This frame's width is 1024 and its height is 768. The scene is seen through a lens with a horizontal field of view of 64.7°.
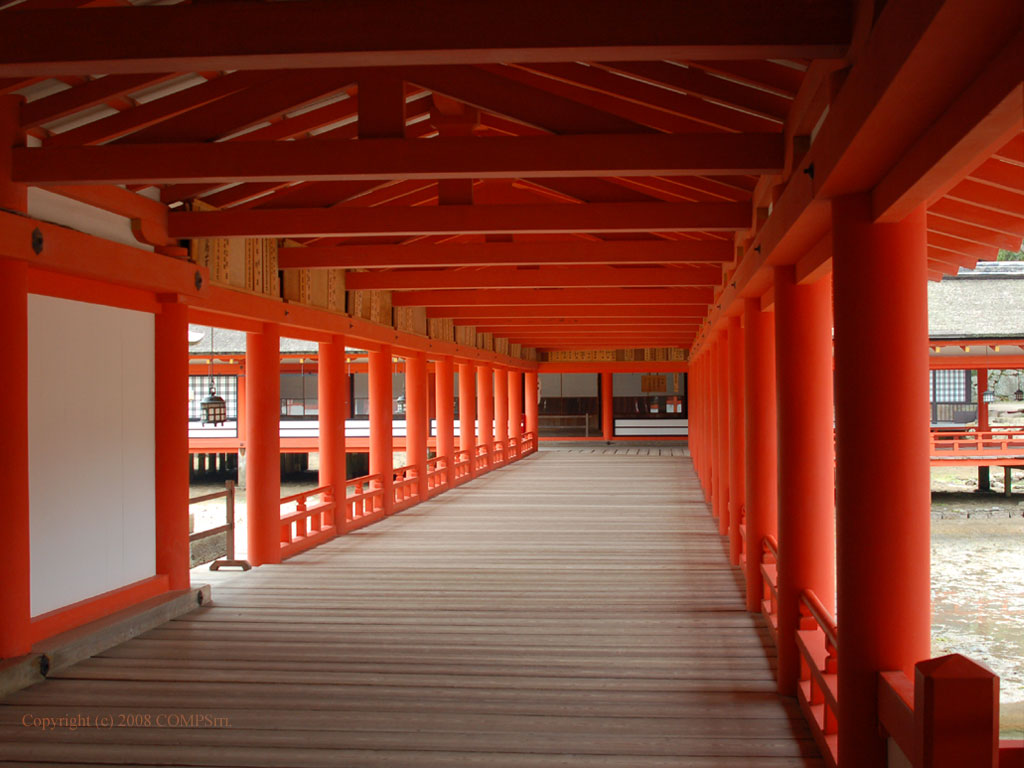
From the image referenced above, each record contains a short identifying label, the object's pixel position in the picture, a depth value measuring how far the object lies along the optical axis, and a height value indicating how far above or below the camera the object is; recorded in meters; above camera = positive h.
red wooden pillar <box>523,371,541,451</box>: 22.11 -0.02
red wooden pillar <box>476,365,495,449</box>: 17.41 -0.11
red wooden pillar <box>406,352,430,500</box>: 12.05 -0.25
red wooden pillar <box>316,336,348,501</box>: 8.89 -0.12
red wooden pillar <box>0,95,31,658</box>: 4.21 -0.12
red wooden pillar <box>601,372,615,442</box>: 23.69 -0.42
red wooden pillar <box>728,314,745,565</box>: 6.74 -0.35
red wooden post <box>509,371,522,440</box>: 20.44 -0.24
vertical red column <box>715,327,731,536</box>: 8.55 -0.52
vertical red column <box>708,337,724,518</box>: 9.58 -0.47
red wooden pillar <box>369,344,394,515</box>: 10.53 -0.30
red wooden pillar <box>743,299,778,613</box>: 5.51 -0.31
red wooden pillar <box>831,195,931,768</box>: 2.66 -0.21
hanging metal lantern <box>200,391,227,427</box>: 9.56 -0.06
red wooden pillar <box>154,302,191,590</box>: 5.78 -0.31
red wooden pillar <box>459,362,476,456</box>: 15.65 -0.27
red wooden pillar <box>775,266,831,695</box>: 4.09 -0.31
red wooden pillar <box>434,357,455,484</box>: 13.94 -0.23
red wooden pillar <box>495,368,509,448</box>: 18.94 -0.17
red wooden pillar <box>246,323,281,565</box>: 7.37 -0.37
